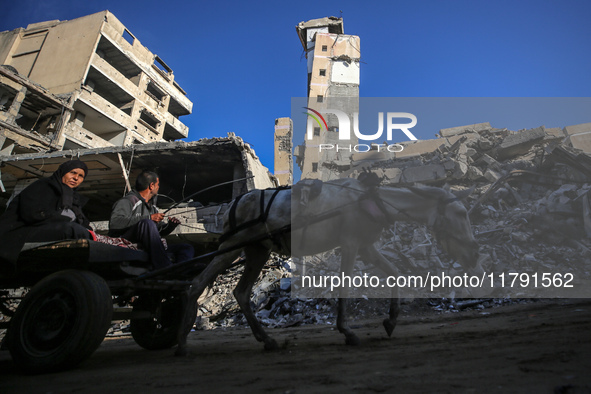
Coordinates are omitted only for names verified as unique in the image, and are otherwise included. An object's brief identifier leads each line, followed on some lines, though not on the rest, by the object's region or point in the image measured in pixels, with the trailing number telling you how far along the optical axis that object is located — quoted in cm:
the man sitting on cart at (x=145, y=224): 338
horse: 360
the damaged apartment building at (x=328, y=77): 3044
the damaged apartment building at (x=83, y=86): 2077
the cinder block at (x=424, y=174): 1440
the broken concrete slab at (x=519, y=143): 1488
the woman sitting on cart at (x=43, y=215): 281
